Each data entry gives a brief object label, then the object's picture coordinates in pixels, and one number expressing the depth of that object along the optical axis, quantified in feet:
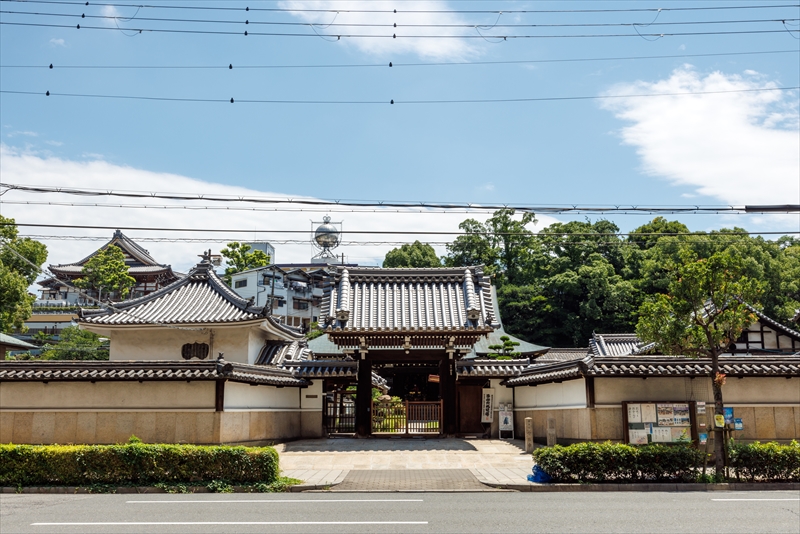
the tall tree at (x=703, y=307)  51.90
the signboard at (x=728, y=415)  67.63
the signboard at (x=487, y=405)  88.94
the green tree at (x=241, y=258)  238.07
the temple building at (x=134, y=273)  259.19
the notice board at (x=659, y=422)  64.85
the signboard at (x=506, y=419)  86.53
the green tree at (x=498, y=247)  226.17
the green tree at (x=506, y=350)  94.59
